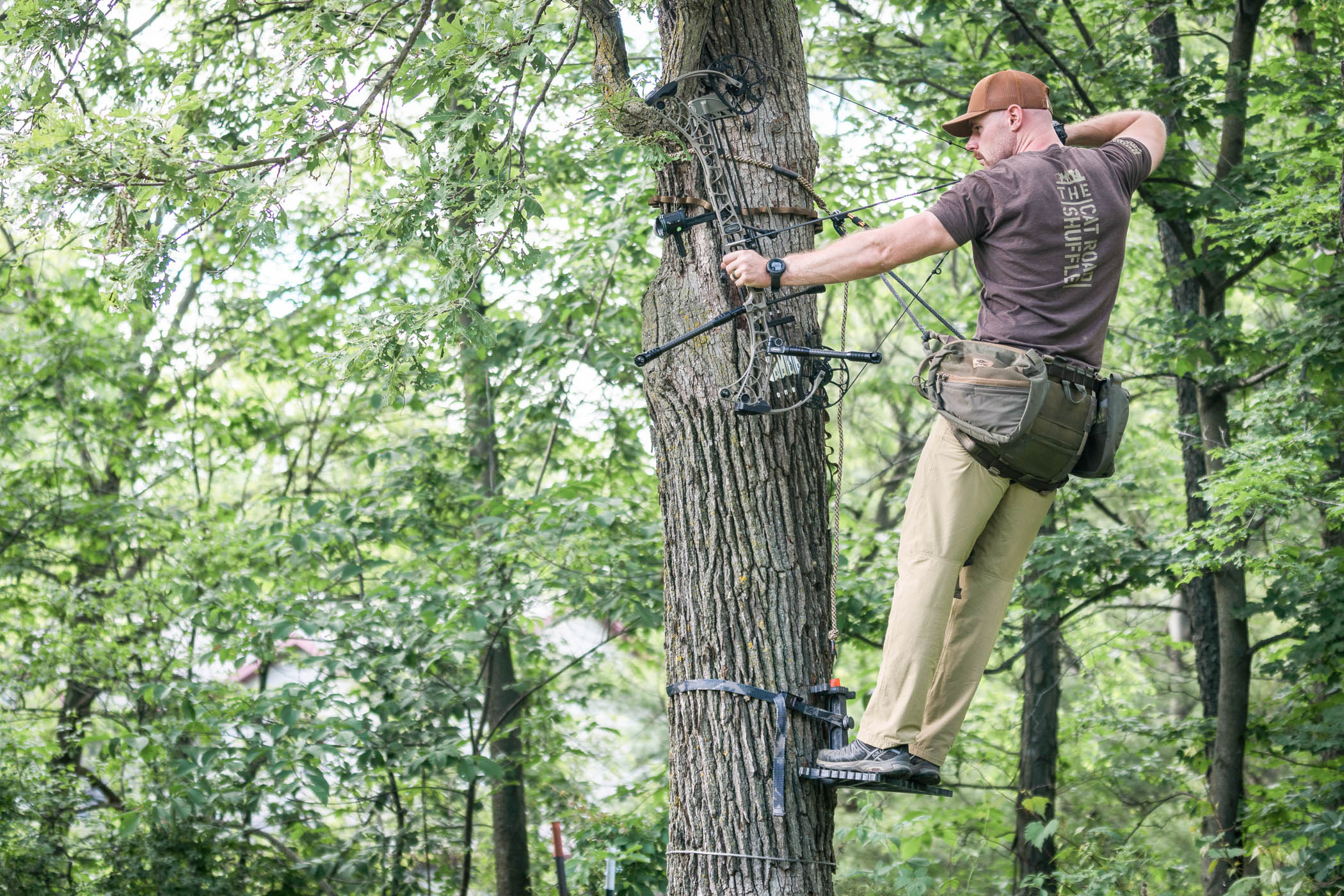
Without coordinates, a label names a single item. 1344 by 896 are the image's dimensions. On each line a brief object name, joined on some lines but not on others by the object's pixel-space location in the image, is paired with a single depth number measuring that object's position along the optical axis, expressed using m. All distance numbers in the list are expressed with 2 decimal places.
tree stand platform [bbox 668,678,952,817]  6.18
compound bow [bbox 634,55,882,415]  6.65
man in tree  6.14
